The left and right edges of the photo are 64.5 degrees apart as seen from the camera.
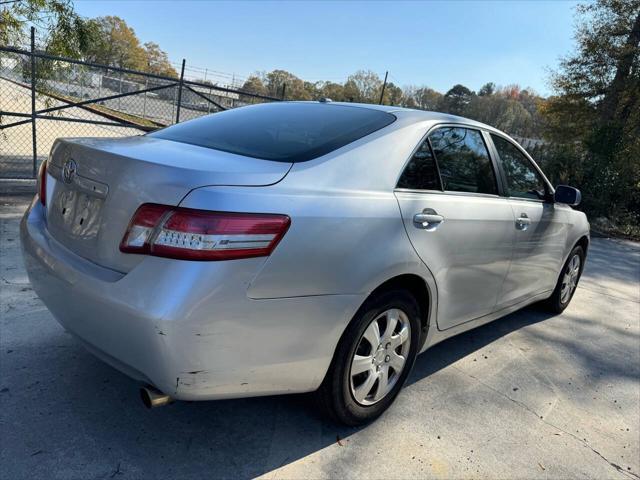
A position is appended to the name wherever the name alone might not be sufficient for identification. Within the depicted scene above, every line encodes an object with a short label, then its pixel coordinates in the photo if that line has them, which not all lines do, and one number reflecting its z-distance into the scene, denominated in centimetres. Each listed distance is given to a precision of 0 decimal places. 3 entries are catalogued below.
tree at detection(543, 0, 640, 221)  1248
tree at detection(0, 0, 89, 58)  682
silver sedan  184
